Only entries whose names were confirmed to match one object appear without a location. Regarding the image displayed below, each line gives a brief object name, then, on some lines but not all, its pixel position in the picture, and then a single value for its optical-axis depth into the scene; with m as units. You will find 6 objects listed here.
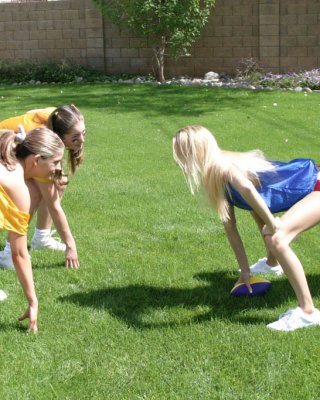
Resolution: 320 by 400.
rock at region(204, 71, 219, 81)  16.68
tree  15.74
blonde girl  3.86
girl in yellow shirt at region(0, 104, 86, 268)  4.92
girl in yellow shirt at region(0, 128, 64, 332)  3.65
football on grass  4.35
